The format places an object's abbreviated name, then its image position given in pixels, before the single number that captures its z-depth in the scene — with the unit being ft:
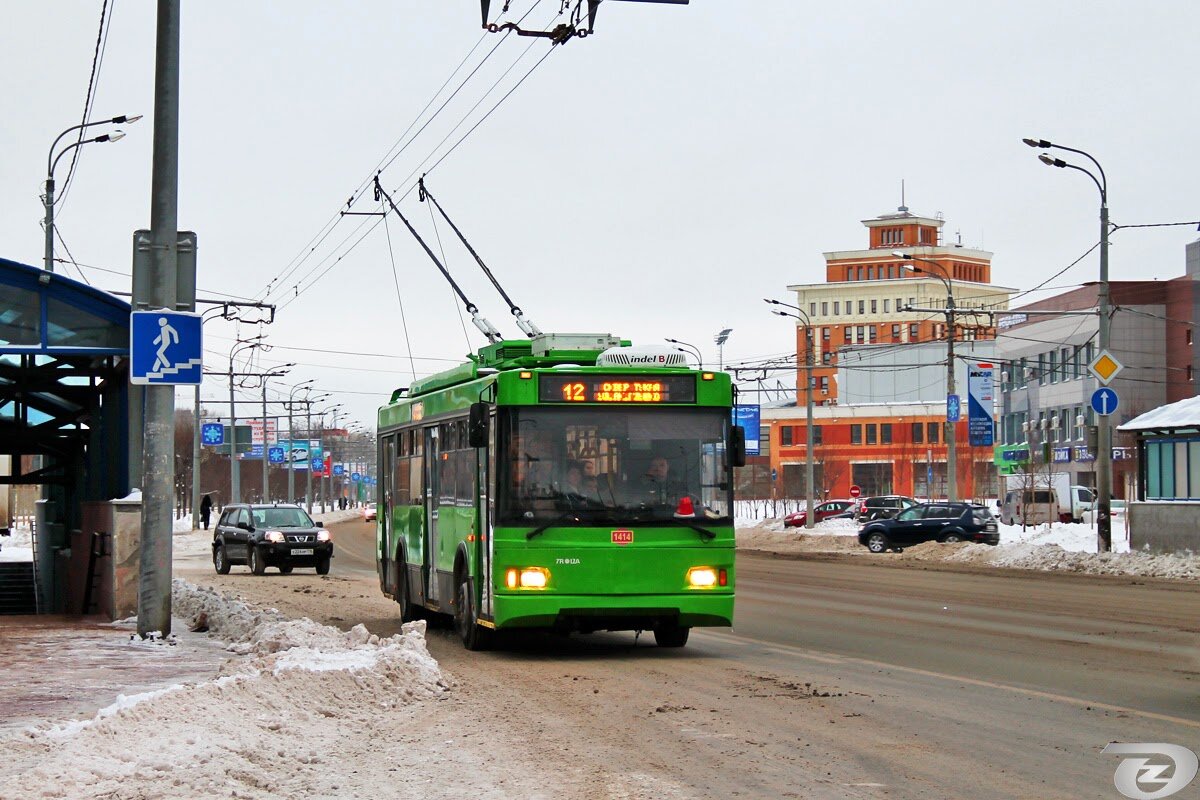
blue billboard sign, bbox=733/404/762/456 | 255.41
